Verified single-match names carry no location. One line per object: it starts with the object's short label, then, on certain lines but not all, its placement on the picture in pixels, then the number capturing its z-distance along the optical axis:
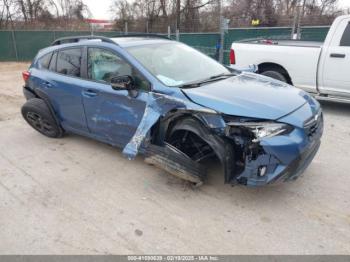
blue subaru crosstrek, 2.84
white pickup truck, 5.76
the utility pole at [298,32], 10.01
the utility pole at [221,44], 11.28
